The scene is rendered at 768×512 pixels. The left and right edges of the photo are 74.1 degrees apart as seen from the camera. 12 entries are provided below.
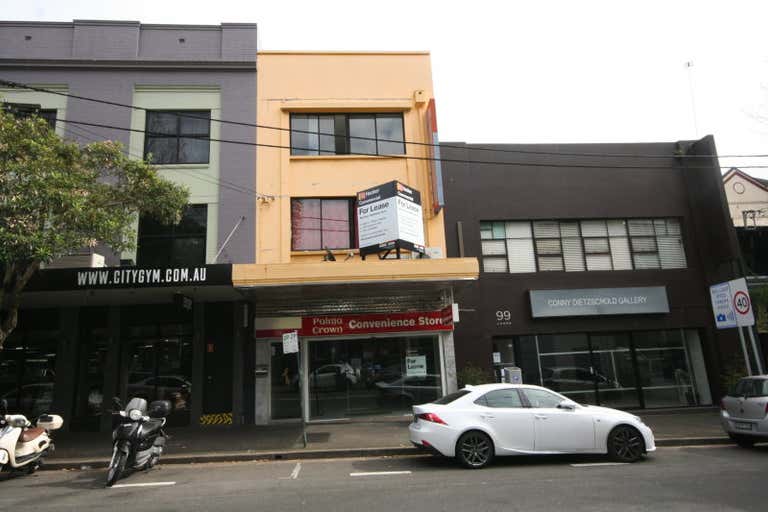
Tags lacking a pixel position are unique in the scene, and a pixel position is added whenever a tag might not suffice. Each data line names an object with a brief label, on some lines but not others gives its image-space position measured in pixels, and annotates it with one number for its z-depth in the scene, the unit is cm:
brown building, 1599
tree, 951
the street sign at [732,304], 1201
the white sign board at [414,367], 1501
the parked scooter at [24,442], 831
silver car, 978
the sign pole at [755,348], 1203
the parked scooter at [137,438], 819
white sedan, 859
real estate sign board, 1326
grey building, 1403
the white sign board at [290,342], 1102
